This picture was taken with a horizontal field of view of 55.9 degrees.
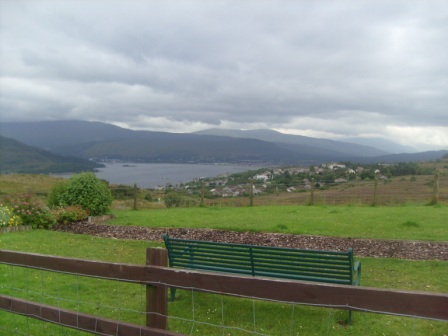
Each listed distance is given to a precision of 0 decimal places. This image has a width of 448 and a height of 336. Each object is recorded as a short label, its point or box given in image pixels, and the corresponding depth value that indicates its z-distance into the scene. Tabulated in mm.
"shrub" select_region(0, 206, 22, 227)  13788
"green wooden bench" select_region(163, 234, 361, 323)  5688
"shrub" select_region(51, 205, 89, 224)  15689
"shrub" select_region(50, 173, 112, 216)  17031
